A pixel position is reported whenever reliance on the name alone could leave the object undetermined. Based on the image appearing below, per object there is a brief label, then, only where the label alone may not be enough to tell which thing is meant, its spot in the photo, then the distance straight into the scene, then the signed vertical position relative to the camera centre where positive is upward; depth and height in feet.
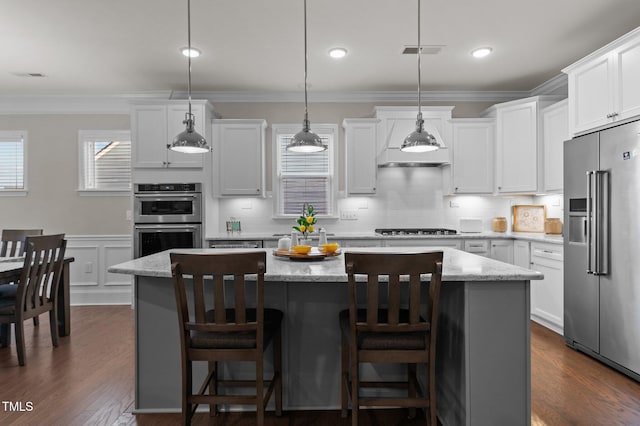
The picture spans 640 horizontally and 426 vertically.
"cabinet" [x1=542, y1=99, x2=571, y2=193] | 13.39 +2.77
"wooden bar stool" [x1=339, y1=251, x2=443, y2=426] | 5.61 -1.69
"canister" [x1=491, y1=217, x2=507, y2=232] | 16.31 -0.38
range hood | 15.23 +3.50
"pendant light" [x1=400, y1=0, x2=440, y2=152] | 8.80 +1.76
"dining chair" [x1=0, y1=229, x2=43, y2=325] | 13.23 -0.83
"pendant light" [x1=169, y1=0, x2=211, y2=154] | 8.83 +1.76
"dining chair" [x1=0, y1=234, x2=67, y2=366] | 10.09 -2.16
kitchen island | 6.34 -2.30
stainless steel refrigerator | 8.95 -0.80
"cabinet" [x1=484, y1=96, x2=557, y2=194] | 14.47 +2.78
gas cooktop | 15.17 -0.65
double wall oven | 14.35 -0.09
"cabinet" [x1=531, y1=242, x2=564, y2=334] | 12.15 -2.47
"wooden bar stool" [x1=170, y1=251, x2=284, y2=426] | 5.81 -1.77
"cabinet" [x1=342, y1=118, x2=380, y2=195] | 15.61 +2.56
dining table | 12.44 -2.85
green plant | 8.06 -0.16
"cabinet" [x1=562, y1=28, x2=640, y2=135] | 9.20 +3.46
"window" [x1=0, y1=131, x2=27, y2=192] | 16.97 +2.29
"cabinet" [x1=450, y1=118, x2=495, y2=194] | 15.74 +2.62
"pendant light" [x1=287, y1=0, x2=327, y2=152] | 8.99 +1.77
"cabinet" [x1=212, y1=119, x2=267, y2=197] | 15.55 +2.34
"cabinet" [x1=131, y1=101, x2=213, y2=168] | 14.65 +3.28
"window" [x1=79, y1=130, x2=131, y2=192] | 16.94 +2.52
